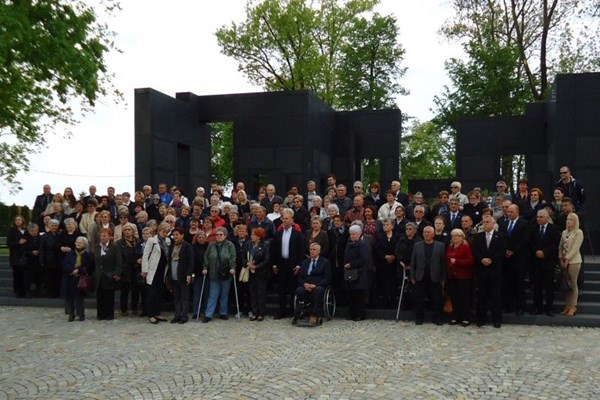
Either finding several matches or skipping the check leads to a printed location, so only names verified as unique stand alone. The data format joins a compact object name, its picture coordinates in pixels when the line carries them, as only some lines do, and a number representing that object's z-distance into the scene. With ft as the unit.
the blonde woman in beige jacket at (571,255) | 33.65
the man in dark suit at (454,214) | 36.58
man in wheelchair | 33.76
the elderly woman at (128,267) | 37.40
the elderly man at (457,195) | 38.14
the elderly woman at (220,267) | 36.06
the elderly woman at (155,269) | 36.02
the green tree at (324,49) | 109.81
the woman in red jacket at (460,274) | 33.12
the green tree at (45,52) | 32.83
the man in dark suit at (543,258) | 33.62
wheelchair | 33.96
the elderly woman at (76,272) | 36.99
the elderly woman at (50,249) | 42.10
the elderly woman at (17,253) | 43.55
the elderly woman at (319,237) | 35.91
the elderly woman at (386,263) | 35.78
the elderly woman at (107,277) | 36.65
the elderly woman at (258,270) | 35.94
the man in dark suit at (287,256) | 36.27
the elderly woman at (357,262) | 34.73
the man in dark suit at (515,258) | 33.55
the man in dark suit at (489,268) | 32.81
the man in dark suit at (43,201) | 49.14
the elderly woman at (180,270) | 36.04
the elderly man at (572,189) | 38.78
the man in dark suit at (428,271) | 33.65
